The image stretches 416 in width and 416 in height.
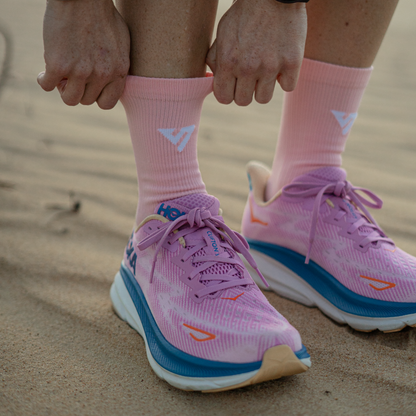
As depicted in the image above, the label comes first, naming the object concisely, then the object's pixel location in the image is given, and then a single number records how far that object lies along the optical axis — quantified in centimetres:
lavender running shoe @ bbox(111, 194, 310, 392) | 82
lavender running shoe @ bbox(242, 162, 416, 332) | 104
